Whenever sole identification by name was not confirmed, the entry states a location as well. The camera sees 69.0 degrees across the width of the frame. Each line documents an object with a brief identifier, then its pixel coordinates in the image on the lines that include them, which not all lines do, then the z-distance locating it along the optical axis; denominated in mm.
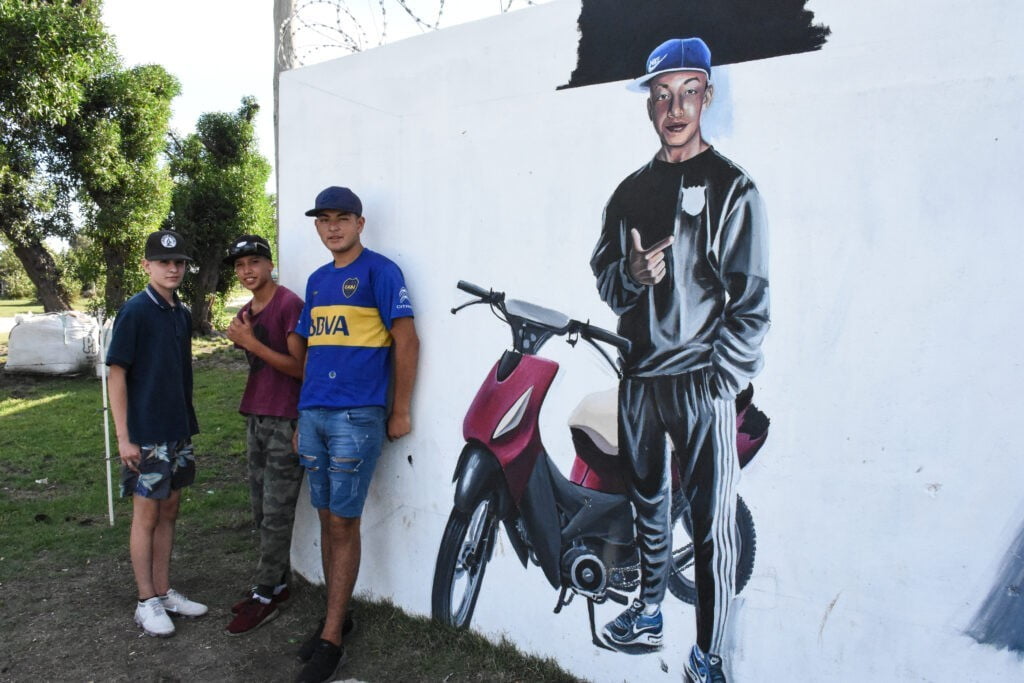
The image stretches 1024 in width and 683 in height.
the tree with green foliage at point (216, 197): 15953
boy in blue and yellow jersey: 3369
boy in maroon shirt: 3779
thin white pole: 5152
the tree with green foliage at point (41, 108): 10562
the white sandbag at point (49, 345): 12023
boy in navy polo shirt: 3598
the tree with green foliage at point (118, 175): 12859
